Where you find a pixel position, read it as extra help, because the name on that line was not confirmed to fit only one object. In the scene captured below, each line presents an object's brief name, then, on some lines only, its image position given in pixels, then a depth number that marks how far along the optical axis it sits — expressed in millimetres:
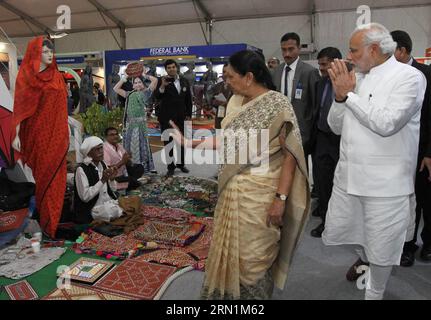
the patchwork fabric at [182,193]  4148
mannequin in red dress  3090
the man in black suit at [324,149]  3133
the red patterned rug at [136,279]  2369
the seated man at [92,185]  3355
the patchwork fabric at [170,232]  3159
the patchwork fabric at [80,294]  2297
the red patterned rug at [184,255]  2750
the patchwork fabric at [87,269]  2521
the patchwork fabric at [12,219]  3060
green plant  4734
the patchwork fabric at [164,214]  3700
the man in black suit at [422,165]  2627
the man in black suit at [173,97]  5301
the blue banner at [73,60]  11453
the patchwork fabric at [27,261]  2606
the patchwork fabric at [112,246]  2908
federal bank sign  10352
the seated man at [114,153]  4410
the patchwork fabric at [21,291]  2309
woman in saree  1738
